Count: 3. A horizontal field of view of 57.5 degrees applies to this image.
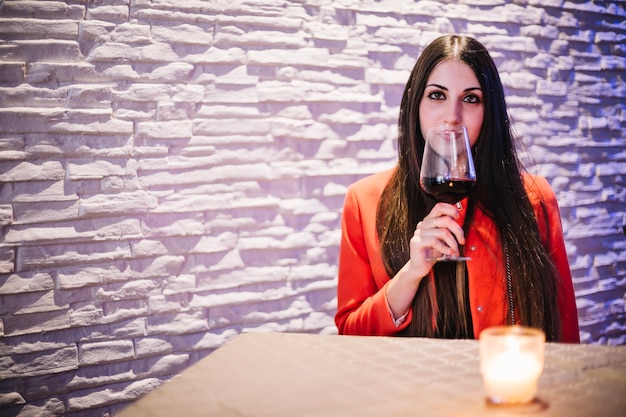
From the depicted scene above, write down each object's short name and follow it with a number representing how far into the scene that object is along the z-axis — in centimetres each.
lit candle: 73
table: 73
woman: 158
